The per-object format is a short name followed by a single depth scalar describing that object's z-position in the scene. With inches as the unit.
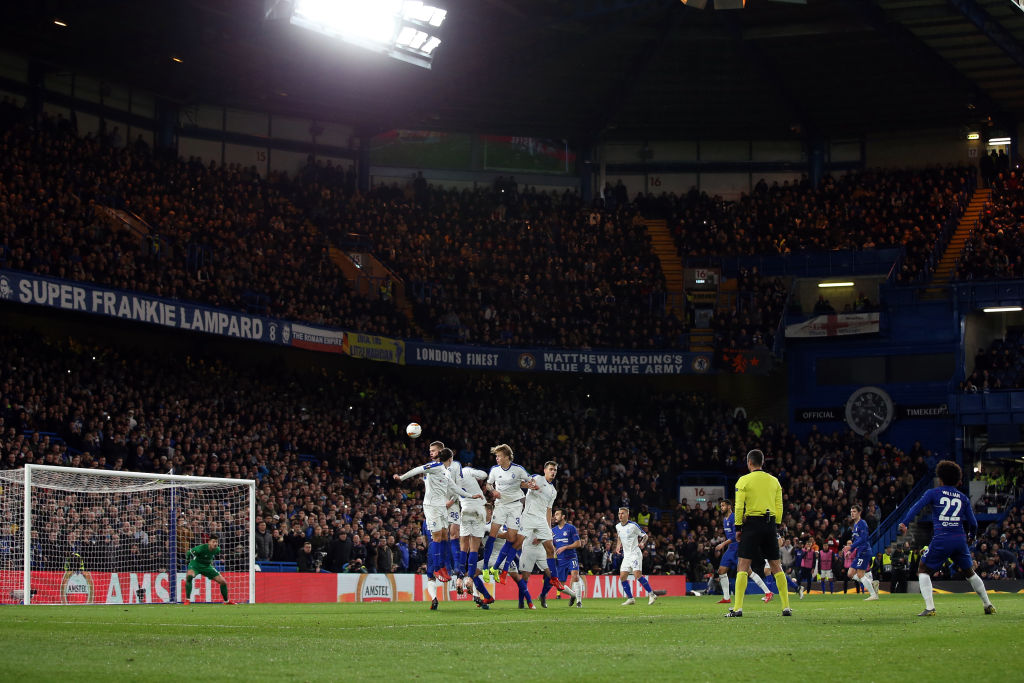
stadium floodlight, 1565.0
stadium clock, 2018.9
